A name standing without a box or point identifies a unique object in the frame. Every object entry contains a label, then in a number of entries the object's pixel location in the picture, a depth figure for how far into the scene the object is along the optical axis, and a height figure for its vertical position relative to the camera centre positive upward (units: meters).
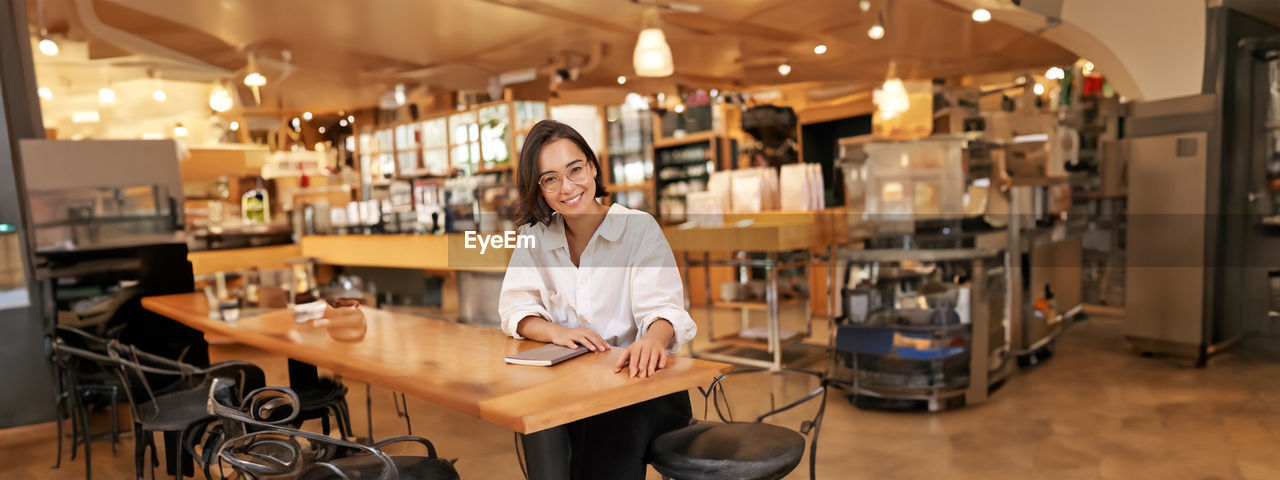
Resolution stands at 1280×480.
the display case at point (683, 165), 6.97 +0.22
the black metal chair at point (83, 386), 3.22 -0.83
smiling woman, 1.75 -0.24
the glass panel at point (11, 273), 3.78 -0.30
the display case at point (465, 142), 5.14 +0.39
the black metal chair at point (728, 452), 1.61 -0.61
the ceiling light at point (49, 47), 3.94 +0.91
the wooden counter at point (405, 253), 4.76 -0.36
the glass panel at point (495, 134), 5.14 +0.44
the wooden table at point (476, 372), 1.36 -0.40
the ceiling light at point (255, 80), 4.54 +0.79
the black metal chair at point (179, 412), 2.38 -0.69
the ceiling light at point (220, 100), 4.47 +0.66
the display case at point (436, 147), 5.08 +0.36
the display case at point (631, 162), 7.19 +0.28
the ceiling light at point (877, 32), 4.99 +1.01
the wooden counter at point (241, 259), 4.39 -0.33
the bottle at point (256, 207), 4.62 -0.01
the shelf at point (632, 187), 7.45 +0.03
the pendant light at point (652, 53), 4.59 +0.86
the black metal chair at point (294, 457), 1.45 -0.53
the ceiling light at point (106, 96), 4.11 +0.66
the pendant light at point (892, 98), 4.93 +0.56
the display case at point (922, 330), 3.77 -0.81
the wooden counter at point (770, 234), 4.32 -0.31
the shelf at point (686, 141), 6.97 +0.47
